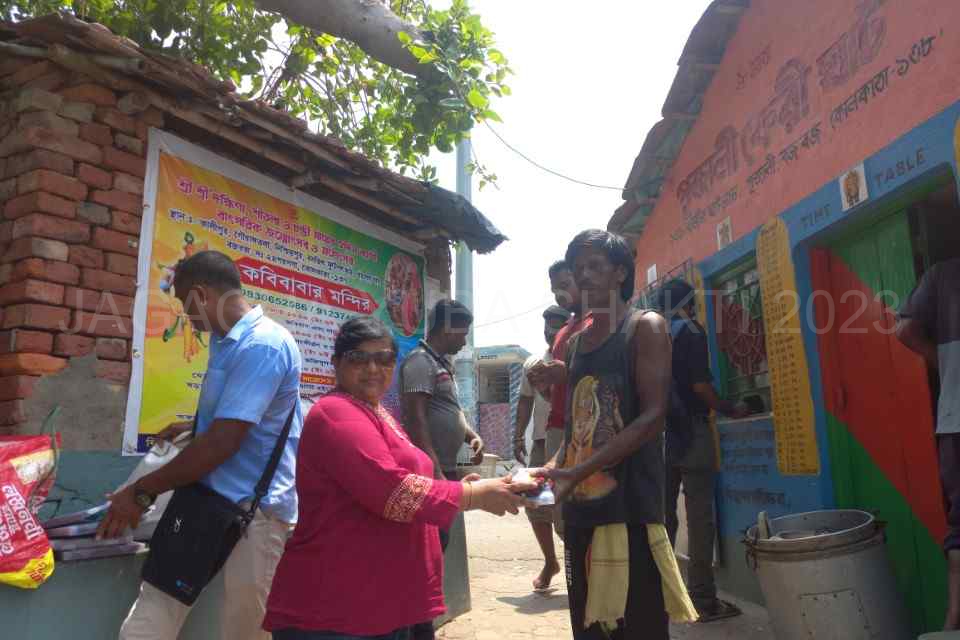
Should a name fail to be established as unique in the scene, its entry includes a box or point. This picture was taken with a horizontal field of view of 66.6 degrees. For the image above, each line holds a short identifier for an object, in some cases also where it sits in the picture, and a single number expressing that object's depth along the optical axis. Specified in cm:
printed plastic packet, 220
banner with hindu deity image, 369
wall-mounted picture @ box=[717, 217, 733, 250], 563
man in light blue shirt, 228
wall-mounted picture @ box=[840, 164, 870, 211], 390
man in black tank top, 223
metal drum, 331
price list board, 454
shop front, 369
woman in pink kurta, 190
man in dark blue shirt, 454
